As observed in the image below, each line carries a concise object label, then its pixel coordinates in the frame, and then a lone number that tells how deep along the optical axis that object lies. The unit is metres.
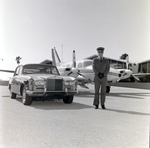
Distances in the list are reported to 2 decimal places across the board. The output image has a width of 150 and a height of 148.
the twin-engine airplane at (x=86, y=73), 13.49
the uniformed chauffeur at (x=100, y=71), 6.95
